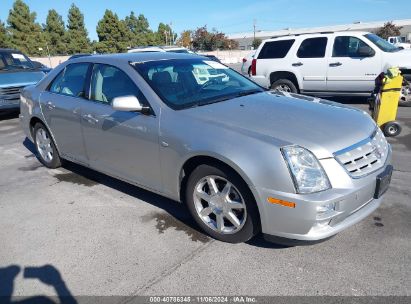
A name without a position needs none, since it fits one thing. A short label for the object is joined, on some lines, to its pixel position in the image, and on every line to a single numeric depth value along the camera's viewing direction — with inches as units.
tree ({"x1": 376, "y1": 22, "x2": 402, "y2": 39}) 2304.5
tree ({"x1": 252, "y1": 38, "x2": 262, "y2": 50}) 2507.6
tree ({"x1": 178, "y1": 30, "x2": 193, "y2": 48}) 3115.2
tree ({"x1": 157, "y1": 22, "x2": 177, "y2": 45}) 2817.4
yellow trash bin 248.7
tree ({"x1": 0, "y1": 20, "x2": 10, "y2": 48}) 1658.5
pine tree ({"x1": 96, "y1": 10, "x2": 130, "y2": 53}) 2109.7
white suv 341.4
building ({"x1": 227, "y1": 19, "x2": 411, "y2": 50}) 2655.0
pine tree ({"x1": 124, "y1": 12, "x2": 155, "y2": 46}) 2438.7
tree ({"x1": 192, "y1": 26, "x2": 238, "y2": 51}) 2878.9
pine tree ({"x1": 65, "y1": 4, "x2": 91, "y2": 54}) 1953.9
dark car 359.9
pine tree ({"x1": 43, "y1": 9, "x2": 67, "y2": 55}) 1909.4
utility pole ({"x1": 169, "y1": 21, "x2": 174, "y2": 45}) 2957.7
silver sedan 105.6
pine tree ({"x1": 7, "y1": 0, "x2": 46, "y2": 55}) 1722.4
